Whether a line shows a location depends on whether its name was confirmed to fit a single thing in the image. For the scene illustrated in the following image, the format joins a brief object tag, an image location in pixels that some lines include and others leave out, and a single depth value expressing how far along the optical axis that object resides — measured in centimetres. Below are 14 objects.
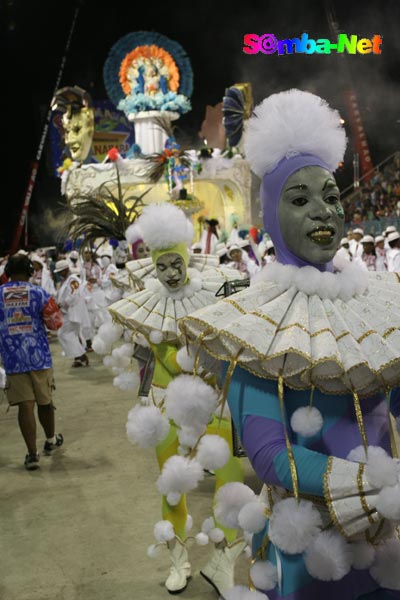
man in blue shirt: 575
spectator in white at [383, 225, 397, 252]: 1295
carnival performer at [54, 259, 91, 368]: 1030
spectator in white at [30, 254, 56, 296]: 1419
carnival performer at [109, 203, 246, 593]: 361
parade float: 2100
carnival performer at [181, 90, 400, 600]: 160
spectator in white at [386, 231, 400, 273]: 1166
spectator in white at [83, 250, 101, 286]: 1213
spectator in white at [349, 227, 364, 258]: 1308
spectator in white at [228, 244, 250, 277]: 1123
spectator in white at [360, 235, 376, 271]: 1260
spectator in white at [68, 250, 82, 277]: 1298
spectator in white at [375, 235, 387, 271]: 1242
